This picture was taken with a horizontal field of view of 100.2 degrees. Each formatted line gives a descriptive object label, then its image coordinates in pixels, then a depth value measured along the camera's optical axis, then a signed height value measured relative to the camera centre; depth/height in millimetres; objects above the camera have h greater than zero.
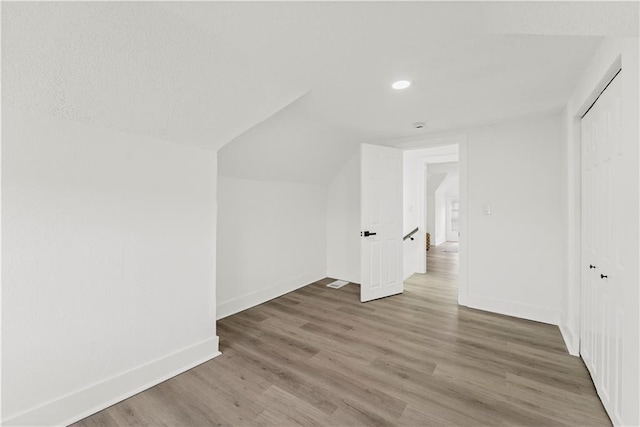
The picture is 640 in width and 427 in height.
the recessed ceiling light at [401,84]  2117 +1054
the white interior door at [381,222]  3574 -105
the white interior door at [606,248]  1336 -195
